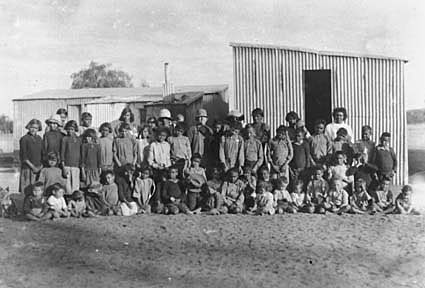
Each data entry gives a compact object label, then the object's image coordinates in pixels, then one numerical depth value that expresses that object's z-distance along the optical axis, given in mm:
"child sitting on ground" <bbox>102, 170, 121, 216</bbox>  6746
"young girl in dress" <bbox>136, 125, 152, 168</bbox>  7195
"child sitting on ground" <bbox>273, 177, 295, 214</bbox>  6785
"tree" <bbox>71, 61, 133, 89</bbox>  31822
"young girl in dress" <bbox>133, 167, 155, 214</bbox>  6867
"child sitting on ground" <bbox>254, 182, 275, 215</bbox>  6680
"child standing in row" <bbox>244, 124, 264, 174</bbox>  7227
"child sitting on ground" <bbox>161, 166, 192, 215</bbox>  6734
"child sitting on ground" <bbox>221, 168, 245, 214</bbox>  6809
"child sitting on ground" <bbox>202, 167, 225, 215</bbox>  6750
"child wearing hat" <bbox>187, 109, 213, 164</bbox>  7445
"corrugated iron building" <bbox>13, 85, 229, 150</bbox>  15016
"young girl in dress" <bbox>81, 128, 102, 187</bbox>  6941
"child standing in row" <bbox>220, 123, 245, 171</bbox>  7203
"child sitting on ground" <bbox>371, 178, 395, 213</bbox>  6683
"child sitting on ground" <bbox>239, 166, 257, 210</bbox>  6957
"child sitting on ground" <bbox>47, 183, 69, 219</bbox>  6406
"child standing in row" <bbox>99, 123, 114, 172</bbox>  7066
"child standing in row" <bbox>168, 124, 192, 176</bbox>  7223
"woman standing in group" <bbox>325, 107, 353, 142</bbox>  7407
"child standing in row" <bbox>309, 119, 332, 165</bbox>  7202
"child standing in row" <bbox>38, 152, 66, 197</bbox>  6700
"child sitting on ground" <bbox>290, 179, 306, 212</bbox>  6832
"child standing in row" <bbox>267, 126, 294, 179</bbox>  7199
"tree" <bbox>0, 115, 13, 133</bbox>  23531
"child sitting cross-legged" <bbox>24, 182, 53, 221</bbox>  6281
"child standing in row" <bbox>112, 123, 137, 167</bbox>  7141
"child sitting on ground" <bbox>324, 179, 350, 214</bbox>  6723
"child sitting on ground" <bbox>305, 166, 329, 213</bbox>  6832
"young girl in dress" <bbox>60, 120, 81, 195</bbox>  6848
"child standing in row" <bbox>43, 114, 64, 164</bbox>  6980
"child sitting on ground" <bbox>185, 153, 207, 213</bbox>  6905
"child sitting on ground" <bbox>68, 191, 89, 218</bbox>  6527
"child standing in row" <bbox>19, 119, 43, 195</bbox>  6863
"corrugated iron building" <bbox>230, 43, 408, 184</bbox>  9758
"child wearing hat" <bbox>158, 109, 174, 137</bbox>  7495
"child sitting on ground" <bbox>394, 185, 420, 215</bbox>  6582
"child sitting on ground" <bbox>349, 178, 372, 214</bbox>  6750
